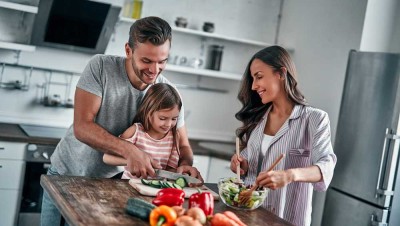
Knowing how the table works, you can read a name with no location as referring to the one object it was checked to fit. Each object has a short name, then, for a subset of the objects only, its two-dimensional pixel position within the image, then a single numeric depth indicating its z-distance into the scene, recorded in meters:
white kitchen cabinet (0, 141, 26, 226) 3.85
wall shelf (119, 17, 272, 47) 4.55
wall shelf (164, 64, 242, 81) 4.79
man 2.46
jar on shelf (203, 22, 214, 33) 4.92
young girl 2.66
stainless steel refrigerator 3.81
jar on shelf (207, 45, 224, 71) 5.07
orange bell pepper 1.87
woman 2.52
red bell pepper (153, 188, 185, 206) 2.13
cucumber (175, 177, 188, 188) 2.47
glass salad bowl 2.30
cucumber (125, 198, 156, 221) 2.00
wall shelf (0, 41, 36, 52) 4.11
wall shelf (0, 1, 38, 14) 4.02
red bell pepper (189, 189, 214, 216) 2.12
